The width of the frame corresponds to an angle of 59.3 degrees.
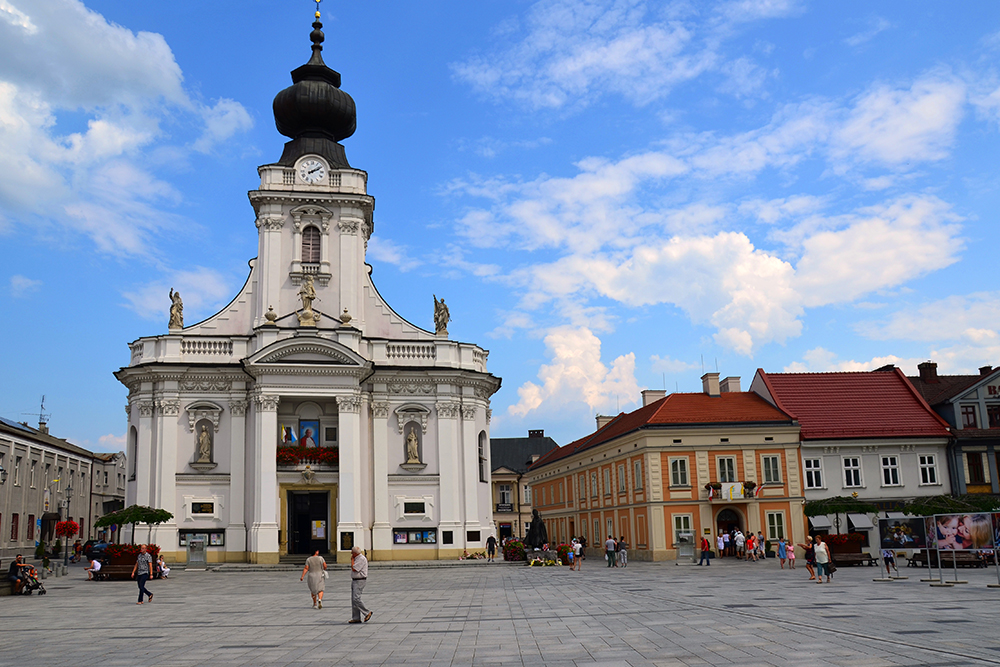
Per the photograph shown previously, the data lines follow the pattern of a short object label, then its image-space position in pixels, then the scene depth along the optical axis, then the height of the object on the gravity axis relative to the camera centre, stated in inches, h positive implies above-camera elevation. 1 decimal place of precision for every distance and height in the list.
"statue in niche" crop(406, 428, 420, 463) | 1761.8 +88.2
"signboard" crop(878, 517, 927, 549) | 1029.2 -68.6
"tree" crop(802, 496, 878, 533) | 1462.8 -47.7
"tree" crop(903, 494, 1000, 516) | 1422.2 -51.2
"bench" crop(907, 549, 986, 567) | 1158.8 -120.6
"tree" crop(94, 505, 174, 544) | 1454.2 -20.9
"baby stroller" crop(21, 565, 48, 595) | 1056.2 -87.9
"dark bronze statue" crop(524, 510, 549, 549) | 1700.3 -87.8
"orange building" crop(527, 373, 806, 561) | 1791.3 +14.0
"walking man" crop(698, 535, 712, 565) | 1502.3 -114.3
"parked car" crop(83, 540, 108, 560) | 1449.9 -76.1
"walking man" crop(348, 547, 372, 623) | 702.5 -72.3
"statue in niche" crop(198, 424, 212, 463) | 1686.8 +100.9
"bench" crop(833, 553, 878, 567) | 1390.3 -127.2
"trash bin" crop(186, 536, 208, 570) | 1556.3 -92.2
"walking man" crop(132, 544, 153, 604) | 900.0 -67.2
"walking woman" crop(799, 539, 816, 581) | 1089.4 -100.3
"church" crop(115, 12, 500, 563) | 1653.5 +181.4
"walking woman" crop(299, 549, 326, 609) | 828.6 -73.3
